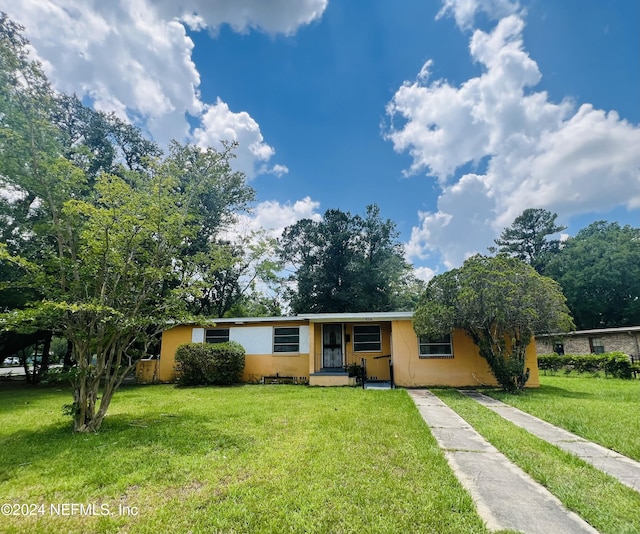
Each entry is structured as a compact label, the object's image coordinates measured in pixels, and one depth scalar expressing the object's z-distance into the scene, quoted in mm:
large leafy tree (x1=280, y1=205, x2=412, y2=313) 26297
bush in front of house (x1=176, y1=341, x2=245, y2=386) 11867
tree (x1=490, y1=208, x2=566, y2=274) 37250
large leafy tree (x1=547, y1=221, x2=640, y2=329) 28547
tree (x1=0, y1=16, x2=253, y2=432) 5234
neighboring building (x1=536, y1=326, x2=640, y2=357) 17520
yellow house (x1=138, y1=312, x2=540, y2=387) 11484
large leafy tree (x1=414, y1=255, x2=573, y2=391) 9152
